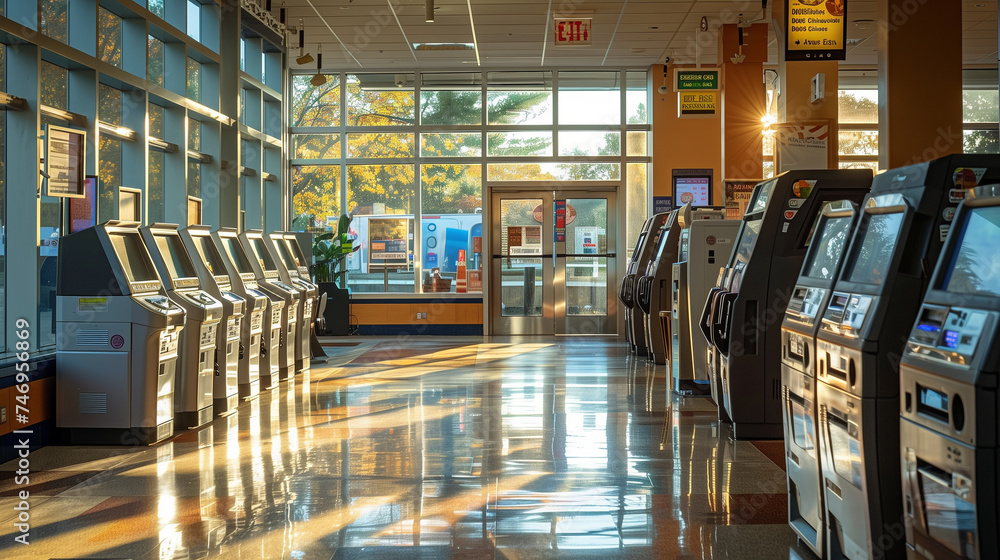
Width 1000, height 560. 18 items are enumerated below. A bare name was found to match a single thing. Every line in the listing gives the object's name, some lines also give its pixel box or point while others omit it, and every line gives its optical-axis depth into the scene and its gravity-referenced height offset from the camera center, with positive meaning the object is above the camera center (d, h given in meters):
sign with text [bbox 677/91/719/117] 9.77 +2.08
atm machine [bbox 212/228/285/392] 6.63 -0.40
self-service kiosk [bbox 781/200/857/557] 3.02 -0.34
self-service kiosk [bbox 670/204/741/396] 6.64 -0.08
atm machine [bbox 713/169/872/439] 5.07 -0.05
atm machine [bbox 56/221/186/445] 5.04 -0.42
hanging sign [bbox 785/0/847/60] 6.52 +1.97
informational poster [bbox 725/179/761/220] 8.82 +0.89
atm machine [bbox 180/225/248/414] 6.04 -0.35
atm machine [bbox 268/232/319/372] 8.16 -0.02
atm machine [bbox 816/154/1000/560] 2.59 -0.23
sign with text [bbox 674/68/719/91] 9.57 +2.30
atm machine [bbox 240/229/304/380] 7.38 -0.11
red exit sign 9.05 +2.75
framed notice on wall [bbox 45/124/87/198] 5.68 +0.83
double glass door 12.62 +0.26
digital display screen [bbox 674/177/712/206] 11.78 +1.28
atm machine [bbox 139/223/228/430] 5.51 -0.41
